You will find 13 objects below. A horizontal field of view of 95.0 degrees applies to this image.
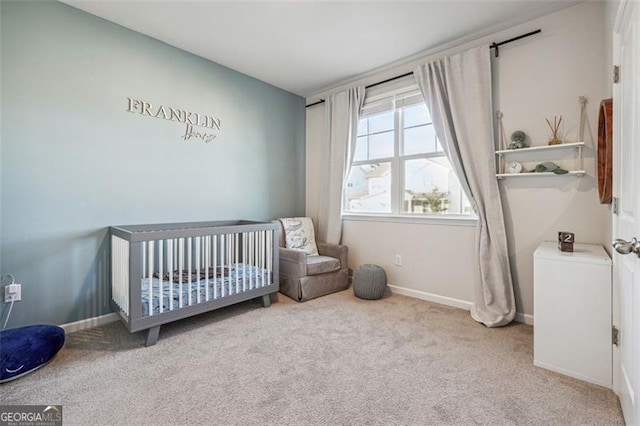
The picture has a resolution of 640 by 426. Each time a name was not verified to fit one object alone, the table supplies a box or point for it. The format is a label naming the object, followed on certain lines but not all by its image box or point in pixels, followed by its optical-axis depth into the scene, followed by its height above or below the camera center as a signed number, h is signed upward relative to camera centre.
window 3.03 +0.51
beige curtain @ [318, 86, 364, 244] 3.58 +0.74
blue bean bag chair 1.62 -0.80
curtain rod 2.38 +1.45
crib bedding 2.19 -0.62
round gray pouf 3.05 -0.74
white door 1.12 +0.03
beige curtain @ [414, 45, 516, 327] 2.48 +0.48
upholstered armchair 3.04 -0.56
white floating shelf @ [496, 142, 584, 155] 2.18 +0.50
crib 2.04 -0.53
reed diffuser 2.28 +0.63
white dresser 1.63 -0.60
